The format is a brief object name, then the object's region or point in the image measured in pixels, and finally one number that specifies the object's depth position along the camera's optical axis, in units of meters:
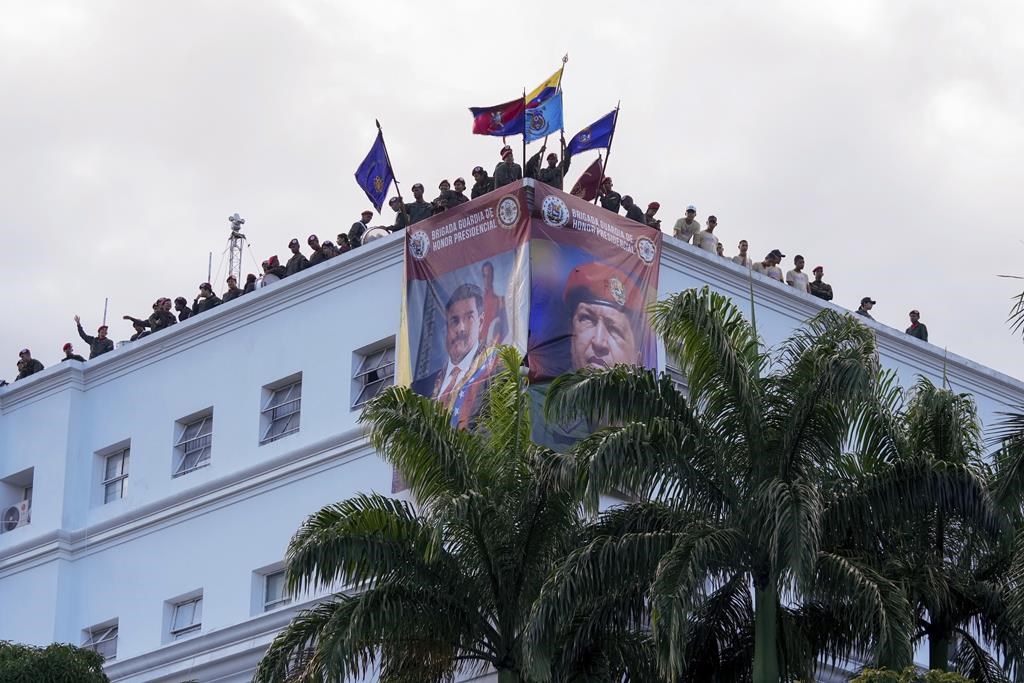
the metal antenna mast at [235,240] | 55.50
